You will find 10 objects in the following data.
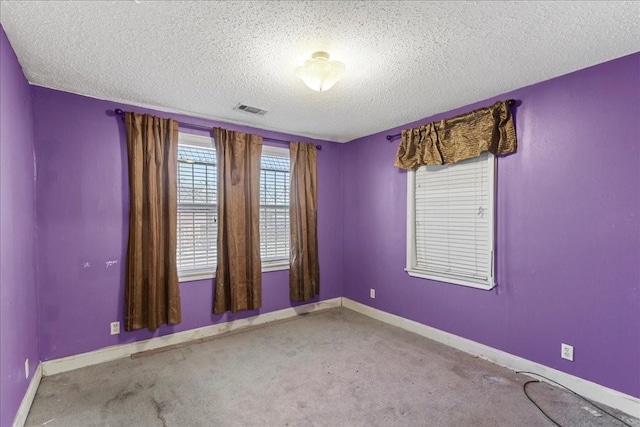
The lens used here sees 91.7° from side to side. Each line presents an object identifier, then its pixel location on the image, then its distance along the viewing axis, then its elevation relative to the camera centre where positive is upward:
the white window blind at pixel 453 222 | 2.90 -0.16
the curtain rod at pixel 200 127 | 2.86 +0.88
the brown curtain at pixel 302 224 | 3.97 -0.20
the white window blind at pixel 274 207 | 3.87 +0.02
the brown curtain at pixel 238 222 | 3.39 -0.15
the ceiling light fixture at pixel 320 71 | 2.02 +0.91
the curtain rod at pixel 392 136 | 3.71 +0.86
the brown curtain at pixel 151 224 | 2.86 -0.13
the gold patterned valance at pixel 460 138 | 2.67 +0.67
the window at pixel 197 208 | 3.26 +0.01
